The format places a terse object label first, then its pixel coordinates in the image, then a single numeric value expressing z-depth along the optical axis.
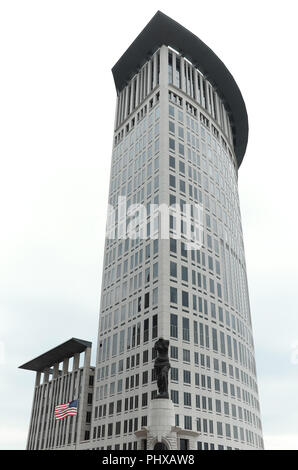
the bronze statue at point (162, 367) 48.62
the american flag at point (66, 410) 74.06
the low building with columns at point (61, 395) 81.44
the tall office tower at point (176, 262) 64.75
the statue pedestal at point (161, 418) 47.09
